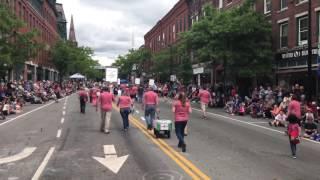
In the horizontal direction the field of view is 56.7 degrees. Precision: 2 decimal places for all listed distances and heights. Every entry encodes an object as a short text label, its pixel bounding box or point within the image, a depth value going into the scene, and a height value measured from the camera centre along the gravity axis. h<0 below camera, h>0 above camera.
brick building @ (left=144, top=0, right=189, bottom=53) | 37.77 +8.58
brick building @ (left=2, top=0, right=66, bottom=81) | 31.38 +7.78
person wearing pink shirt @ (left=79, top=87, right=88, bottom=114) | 15.94 -0.79
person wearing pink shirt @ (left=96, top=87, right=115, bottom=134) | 10.45 -0.83
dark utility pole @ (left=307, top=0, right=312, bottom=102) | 13.63 +1.25
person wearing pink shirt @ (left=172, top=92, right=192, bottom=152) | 7.84 -0.82
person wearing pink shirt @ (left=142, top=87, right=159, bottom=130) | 10.58 -0.72
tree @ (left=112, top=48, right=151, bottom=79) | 53.72 +4.95
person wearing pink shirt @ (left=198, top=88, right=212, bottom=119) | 15.24 -0.68
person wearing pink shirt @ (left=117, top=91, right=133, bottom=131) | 10.60 -0.80
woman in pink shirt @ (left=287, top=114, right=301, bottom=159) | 7.62 -1.22
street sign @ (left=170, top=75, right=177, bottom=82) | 33.02 +0.82
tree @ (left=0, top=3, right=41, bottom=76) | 18.73 +2.93
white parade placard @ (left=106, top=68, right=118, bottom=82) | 35.99 +1.30
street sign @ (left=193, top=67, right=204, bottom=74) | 28.51 +1.45
